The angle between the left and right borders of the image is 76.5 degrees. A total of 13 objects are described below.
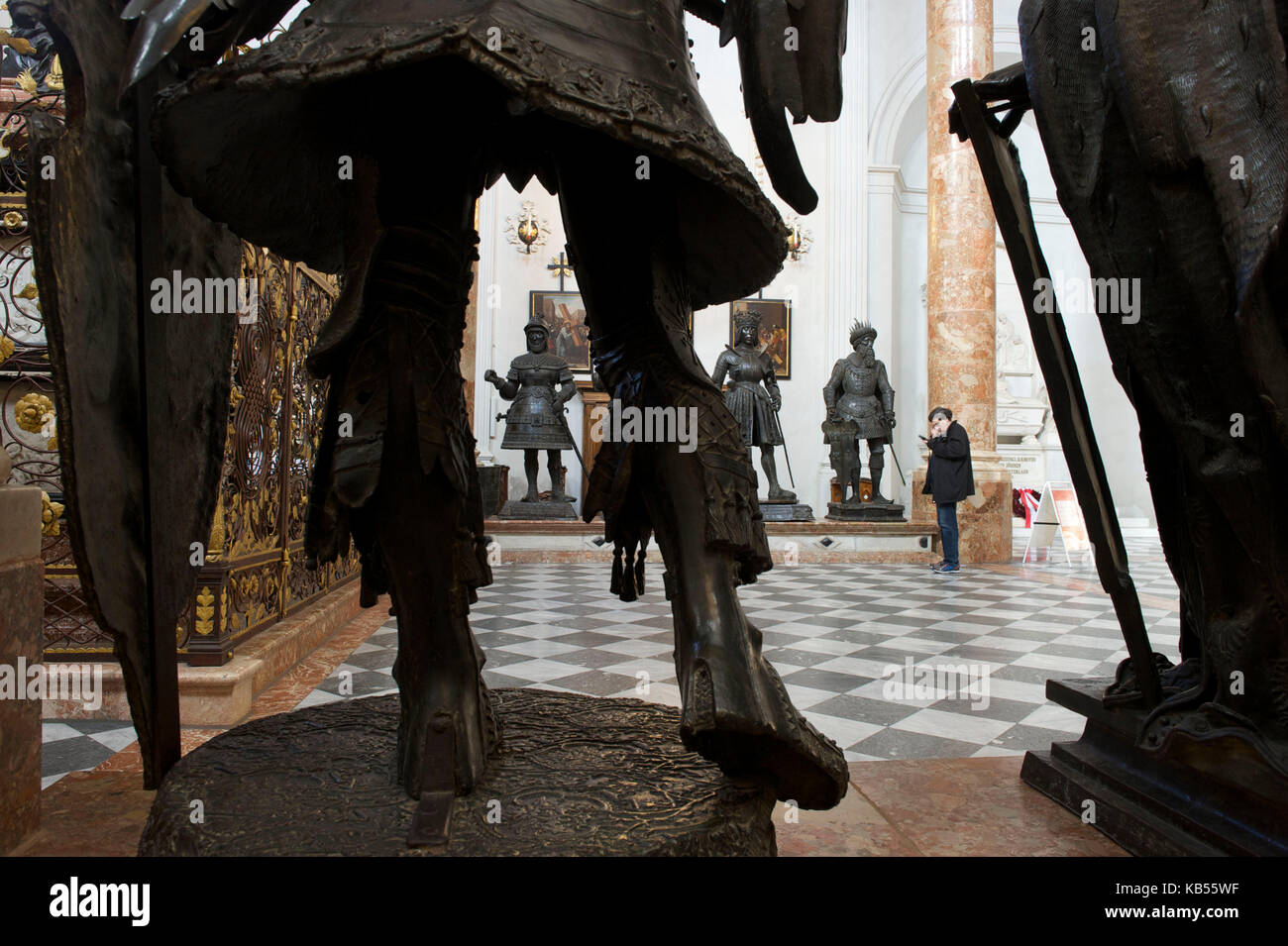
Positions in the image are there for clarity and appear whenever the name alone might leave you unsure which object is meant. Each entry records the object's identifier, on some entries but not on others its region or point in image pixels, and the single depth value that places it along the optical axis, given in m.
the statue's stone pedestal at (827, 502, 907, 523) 9.39
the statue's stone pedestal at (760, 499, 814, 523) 9.35
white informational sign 7.57
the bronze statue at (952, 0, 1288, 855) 1.12
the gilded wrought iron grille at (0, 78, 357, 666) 2.69
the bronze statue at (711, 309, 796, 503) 9.48
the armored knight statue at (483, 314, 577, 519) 9.11
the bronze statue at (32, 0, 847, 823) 0.89
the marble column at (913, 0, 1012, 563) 8.83
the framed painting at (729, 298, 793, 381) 12.77
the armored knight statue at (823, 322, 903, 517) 9.73
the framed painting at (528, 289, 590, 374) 12.47
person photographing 7.31
